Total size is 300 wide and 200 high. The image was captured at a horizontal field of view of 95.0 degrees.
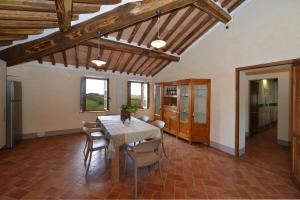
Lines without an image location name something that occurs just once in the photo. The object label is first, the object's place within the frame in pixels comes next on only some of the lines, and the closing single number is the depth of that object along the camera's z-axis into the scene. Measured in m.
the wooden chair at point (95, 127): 3.18
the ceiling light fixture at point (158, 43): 2.54
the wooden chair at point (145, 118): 4.04
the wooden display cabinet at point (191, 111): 4.09
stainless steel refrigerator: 3.69
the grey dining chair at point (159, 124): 3.26
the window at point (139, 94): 6.49
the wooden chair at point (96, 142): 2.55
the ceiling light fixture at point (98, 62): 3.11
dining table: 2.32
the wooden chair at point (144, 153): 2.06
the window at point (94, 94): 5.38
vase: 3.21
